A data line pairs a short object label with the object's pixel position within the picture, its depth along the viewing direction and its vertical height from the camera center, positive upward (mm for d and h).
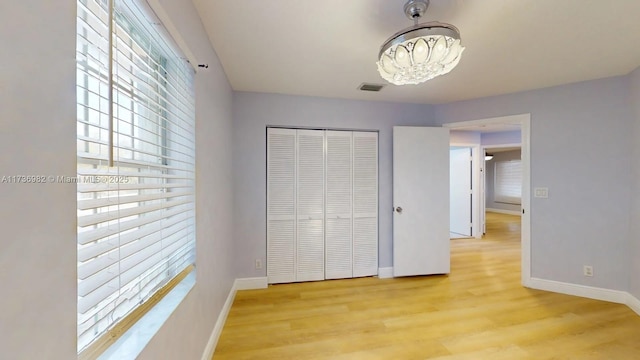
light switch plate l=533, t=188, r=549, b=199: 2854 -145
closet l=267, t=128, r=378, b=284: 3000 -319
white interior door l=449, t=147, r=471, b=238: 5270 -261
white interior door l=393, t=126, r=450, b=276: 3199 -279
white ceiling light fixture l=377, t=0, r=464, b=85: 1312 +743
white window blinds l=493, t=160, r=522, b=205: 8031 -54
